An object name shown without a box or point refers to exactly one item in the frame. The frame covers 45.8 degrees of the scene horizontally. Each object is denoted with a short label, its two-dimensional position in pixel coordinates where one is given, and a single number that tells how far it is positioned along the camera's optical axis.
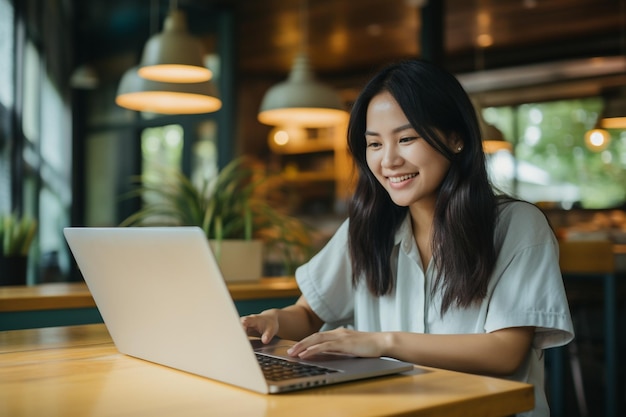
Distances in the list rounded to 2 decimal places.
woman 1.32
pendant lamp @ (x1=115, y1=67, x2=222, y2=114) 3.25
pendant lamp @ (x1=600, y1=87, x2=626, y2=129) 6.59
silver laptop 0.86
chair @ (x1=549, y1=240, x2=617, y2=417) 3.38
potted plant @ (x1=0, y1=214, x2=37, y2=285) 2.65
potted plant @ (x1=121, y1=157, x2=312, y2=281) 2.72
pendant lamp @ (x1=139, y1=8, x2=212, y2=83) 3.10
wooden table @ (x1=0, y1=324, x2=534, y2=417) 0.80
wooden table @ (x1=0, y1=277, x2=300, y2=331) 2.11
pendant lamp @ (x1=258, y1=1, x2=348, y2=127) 3.77
